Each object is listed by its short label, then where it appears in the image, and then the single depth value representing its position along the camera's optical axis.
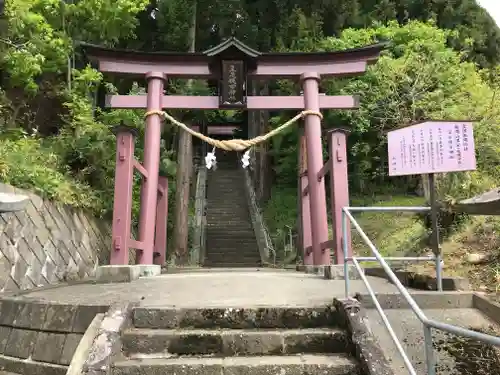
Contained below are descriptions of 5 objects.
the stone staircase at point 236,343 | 3.09
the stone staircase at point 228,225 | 14.72
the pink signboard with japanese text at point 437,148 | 4.35
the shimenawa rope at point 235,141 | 8.51
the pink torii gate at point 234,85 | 7.91
